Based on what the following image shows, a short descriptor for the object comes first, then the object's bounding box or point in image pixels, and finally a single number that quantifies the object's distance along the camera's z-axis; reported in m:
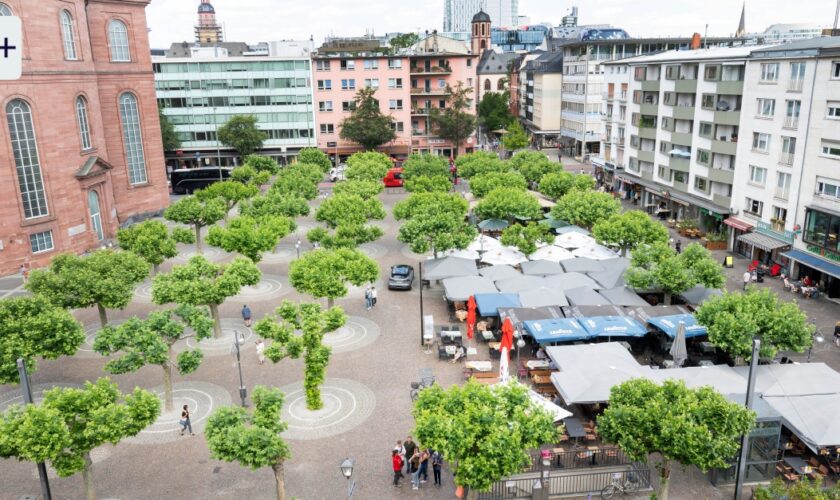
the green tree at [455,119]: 93.00
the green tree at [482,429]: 17.86
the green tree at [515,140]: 99.62
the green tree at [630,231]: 40.50
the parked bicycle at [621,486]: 21.34
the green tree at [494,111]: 123.38
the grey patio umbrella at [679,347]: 26.55
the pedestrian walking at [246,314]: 35.72
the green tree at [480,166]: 67.25
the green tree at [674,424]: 18.47
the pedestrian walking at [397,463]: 21.48
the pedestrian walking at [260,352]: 31.17
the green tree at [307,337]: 25.17
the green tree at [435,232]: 41.16
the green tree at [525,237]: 41.56
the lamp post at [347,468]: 19.69
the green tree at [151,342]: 24.06
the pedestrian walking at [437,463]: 21.80
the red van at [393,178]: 80.62
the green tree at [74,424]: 17.62
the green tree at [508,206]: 48.03
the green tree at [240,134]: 87.31
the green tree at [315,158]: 79.38
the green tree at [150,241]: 38.12
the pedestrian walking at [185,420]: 24.59
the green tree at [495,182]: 56.78
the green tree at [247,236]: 38.31
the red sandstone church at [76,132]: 46.44
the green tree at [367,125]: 89.06
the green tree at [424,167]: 67.06
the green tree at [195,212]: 46.16
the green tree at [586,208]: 46.94
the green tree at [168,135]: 88.81
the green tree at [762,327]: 25.19
